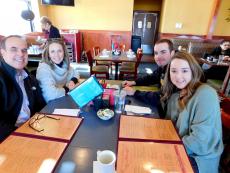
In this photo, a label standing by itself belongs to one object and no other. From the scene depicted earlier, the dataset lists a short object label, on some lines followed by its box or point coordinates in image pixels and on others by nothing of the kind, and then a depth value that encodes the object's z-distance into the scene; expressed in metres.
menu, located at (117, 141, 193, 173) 0.86
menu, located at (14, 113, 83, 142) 1.08
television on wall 5.18
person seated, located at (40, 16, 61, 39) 4.45
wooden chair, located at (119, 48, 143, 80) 3.72
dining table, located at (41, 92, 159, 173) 0.89
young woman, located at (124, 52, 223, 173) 1.10
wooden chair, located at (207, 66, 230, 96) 2.92
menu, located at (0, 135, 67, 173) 0.83
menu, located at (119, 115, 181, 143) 1.09
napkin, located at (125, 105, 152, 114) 1.44
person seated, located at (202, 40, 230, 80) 3.62
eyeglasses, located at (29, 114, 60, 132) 1.15
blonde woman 1.69
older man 1.35
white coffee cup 0.75
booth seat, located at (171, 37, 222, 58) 4.81
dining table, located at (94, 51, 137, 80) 3.59
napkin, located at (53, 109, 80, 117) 1.38
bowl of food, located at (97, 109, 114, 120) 1.32
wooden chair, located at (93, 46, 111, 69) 4.20
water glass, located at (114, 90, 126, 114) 1.47
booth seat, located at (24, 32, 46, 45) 4.76
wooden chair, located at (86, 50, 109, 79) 3.72
